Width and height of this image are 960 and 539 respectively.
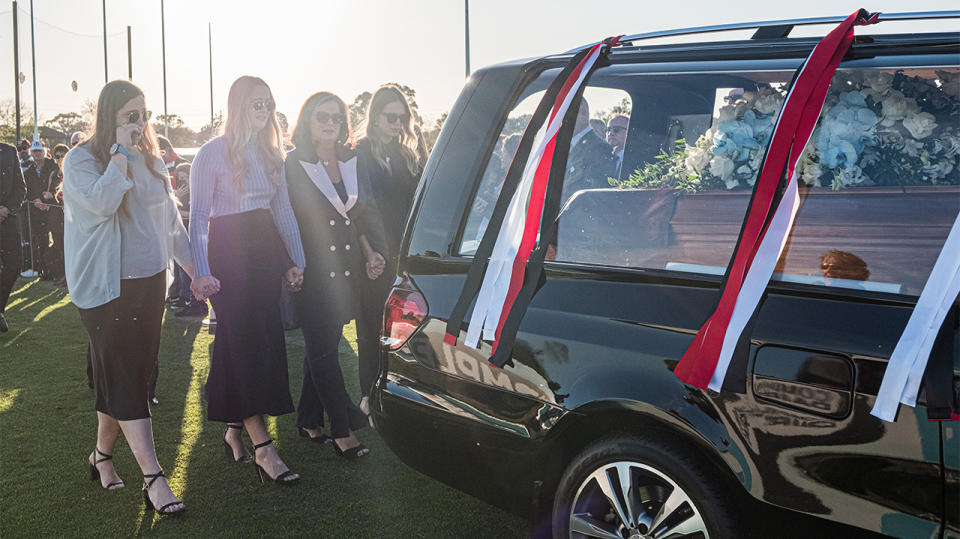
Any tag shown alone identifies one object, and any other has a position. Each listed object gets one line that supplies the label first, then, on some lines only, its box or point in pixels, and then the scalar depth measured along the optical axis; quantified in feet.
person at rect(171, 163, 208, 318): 29.54
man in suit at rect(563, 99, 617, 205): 8.82
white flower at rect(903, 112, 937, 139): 7.38
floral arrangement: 7.22
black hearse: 6.41
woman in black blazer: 14.33
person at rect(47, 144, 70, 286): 38.14
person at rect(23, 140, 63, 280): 37.24
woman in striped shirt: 12.78
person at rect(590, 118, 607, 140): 9.78
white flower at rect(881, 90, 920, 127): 7.50
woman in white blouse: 11.69
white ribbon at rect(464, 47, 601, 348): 8.57
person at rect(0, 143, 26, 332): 25.27
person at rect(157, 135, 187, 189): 29.88
